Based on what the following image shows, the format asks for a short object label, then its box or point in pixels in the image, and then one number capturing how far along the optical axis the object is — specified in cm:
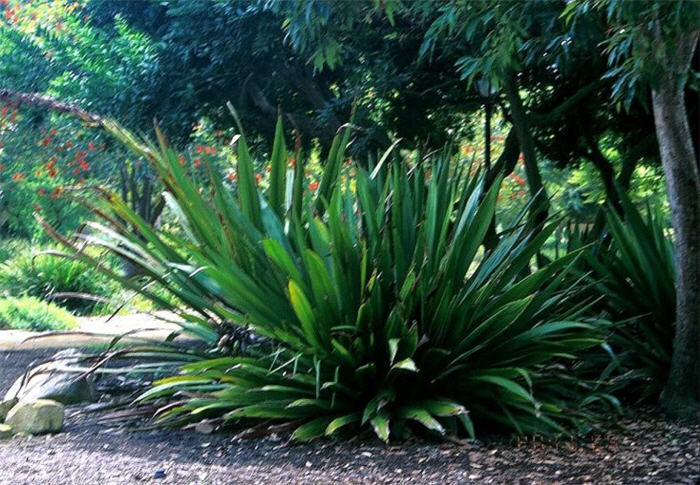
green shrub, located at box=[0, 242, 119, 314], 1416
